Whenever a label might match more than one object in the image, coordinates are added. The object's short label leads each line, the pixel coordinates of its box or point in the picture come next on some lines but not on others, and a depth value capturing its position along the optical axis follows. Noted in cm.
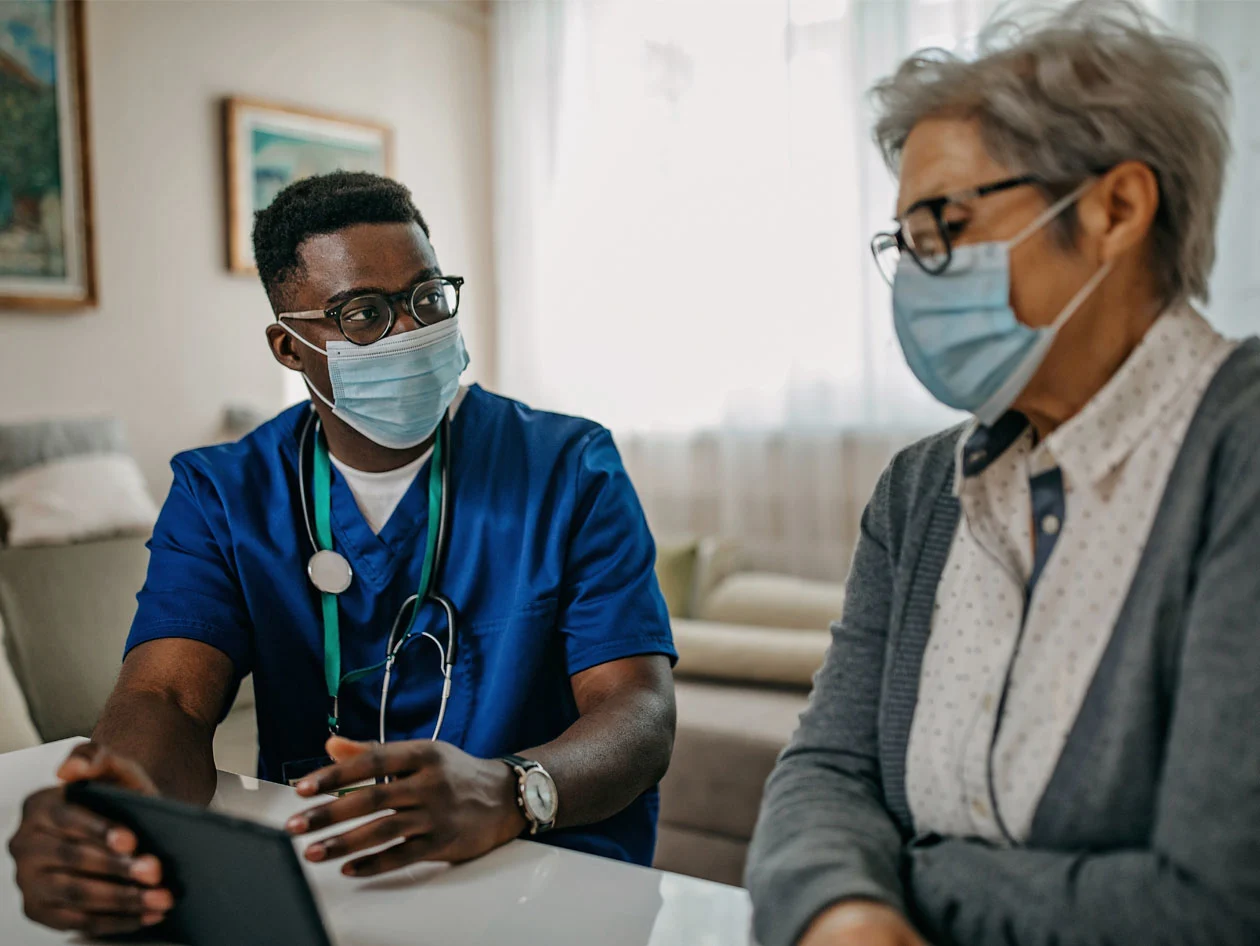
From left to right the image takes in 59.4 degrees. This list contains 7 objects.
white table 85
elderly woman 70
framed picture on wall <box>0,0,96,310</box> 283
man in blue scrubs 135
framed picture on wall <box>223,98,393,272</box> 338
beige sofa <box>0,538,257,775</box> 226
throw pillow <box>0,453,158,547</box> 256
